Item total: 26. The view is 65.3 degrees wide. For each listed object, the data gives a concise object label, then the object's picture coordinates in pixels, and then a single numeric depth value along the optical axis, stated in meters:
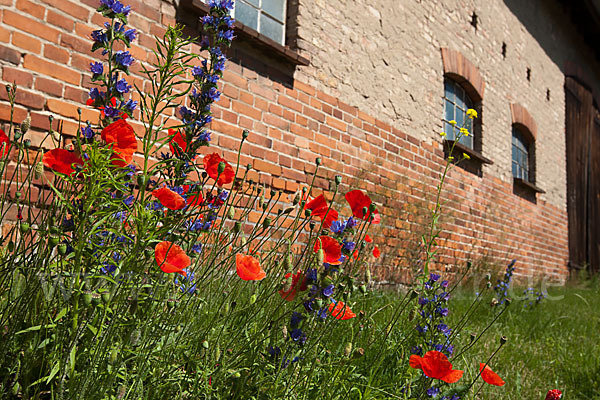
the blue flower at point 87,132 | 1.19
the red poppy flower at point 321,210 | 1.30
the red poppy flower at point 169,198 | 0.98
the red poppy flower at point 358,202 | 1.30
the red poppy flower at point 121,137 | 1.04
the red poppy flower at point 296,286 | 1.19
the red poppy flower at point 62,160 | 1.05
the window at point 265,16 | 3.84
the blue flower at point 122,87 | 1.20
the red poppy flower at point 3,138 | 1.18
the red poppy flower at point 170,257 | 0.92
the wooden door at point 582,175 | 10.12
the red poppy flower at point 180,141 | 1.35
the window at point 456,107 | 6.34
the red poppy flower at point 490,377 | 1.18
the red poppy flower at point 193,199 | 1.35
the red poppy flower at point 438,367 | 1.13
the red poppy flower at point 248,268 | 1.01
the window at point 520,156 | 8.21
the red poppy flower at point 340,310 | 1.24
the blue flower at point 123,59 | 1.22
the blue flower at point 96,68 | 1.20
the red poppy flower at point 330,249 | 1.12
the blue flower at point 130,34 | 1.24
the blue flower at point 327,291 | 1.14
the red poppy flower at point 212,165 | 1.36
